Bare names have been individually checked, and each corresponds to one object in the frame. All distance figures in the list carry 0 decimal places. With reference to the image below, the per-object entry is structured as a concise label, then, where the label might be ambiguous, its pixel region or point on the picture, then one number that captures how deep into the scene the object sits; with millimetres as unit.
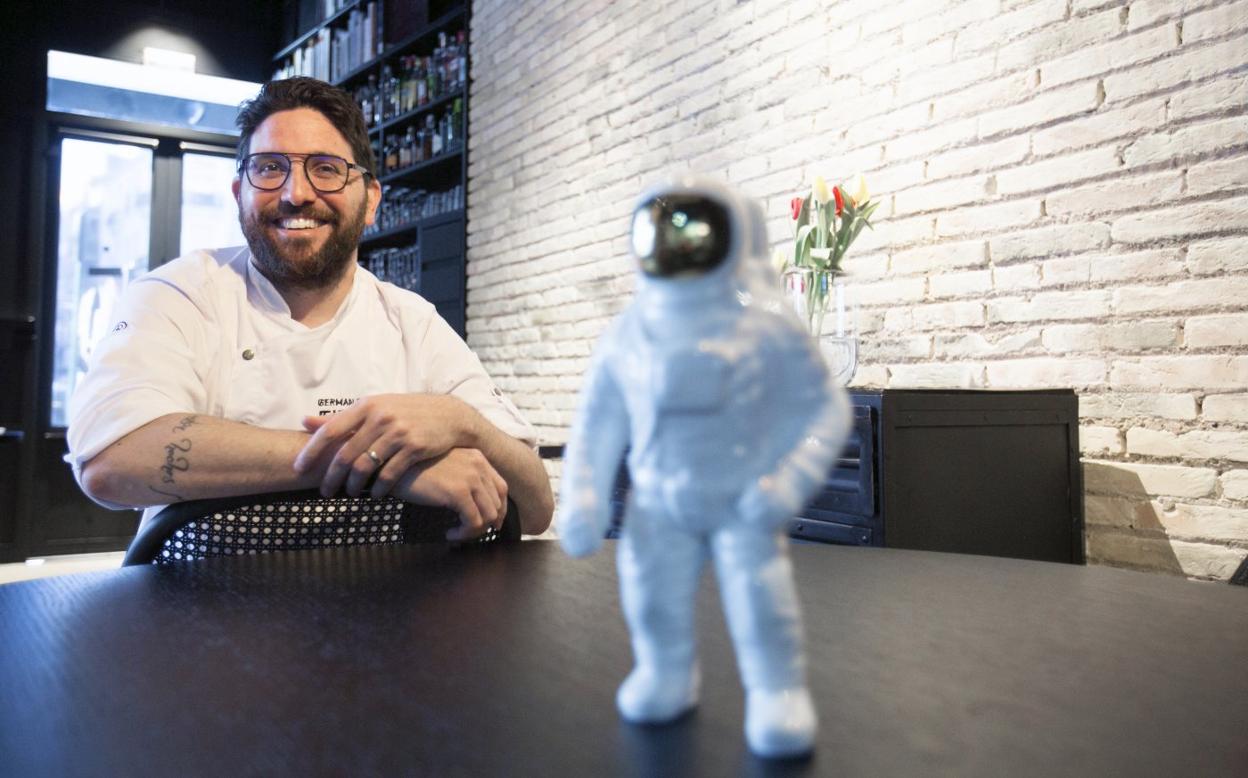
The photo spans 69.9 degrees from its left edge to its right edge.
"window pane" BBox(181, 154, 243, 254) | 5684
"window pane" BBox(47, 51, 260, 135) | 5301
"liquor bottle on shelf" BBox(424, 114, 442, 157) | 4750
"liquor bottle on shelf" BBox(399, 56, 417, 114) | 4848
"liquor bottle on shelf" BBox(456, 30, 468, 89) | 4531
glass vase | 2031
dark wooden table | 420
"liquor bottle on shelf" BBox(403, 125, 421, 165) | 4895
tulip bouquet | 2037
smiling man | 1192
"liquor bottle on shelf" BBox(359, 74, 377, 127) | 5098
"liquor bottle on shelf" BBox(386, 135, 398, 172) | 4945
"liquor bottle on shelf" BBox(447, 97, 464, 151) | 4590
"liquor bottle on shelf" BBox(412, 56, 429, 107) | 4793
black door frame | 4797
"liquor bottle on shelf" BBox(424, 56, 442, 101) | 4723
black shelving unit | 4602
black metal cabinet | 1769
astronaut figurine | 423
